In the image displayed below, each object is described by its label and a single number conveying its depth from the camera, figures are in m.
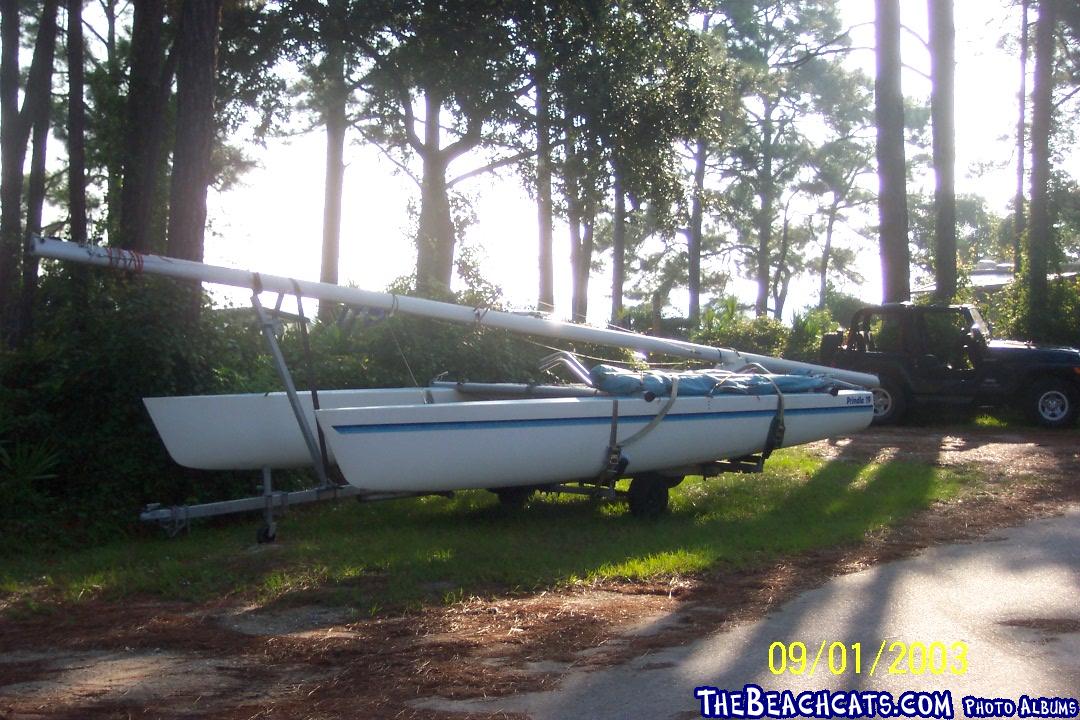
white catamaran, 7.65
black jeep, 15.68
